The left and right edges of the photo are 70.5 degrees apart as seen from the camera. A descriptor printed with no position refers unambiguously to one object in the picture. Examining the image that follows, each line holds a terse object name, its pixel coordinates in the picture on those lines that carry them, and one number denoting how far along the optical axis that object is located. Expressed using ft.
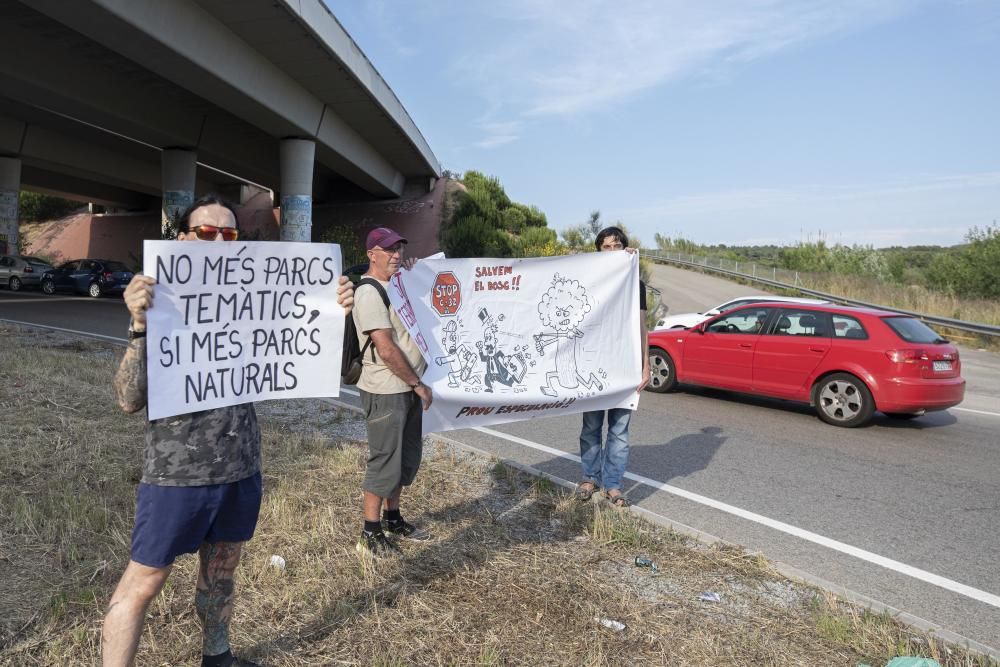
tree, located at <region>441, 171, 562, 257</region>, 107.65
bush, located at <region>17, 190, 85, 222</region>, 177.27
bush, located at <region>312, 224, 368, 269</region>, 110.83
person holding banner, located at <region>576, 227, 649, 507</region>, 17.44
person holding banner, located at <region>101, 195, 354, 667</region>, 8.21
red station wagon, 29.19
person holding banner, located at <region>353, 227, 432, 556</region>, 13.08
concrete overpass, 50.37
